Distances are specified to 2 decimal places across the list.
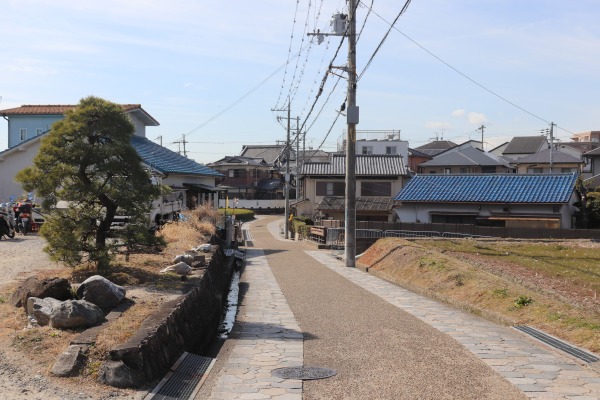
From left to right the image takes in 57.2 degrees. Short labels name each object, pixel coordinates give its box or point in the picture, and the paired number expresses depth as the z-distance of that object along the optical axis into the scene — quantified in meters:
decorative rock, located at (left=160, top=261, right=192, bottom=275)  13.16
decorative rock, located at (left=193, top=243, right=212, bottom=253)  18.54
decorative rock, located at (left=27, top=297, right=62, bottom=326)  8.19
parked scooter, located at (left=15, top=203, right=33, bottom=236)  22.88
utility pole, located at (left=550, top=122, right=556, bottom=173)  55.84
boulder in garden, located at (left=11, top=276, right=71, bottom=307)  9.03
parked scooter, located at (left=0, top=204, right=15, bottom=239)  20.61
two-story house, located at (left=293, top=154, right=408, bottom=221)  50.81
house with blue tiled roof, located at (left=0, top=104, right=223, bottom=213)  30.84
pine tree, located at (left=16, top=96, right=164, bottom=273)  11.92
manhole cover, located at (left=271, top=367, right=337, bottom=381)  7.62
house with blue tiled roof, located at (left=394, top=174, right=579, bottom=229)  32.41
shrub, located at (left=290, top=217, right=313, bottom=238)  38.83
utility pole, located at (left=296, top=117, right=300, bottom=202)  48.38
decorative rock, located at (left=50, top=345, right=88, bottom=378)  6.60
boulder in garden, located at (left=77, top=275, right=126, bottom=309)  9.30
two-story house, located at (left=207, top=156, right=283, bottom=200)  83.75
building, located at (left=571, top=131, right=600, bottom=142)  99.84
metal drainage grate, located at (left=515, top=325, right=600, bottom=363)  8.20
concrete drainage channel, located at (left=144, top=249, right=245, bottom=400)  6.76
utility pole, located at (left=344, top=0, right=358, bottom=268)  22.44
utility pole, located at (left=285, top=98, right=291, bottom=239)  44.50
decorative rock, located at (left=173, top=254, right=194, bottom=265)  14.34
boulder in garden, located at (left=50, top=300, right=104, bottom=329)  7.99
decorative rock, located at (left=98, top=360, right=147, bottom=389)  6.57
